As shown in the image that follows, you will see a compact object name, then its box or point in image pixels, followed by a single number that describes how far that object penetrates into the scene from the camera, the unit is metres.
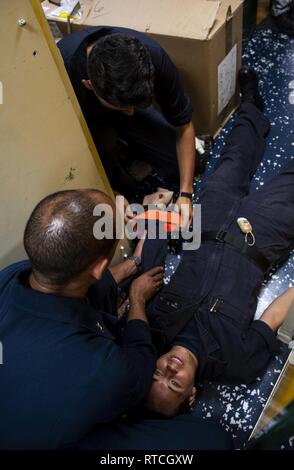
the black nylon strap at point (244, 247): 1.29
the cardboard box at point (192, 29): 1.40
